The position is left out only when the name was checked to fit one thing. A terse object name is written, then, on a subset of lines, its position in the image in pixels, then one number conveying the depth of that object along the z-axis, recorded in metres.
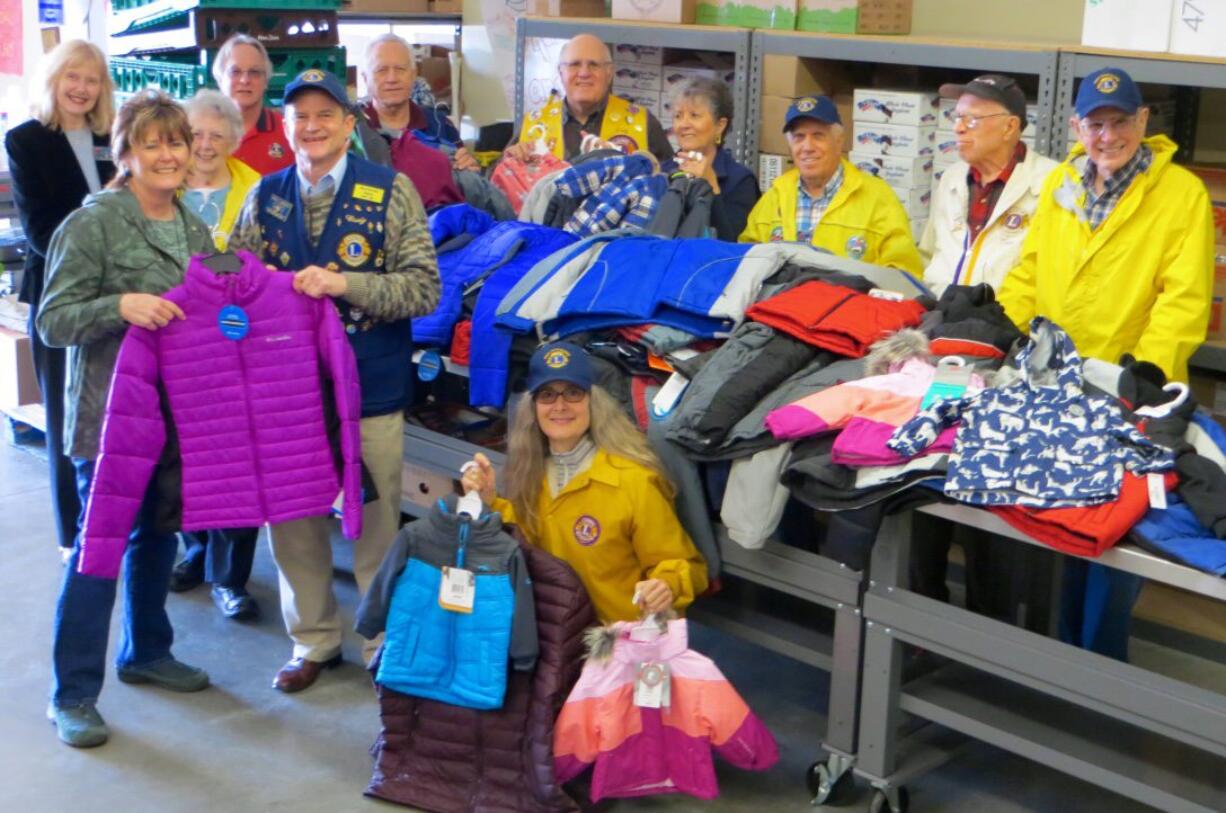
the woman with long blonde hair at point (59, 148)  4.54
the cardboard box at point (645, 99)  6.07
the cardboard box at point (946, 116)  4.93
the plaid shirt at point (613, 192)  4.55
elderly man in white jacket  4.00
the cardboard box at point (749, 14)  5.42
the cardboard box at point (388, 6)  7.28
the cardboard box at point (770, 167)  5.44
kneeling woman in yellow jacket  3.64
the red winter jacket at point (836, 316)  3.67
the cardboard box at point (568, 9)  6.24
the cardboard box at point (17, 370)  6.19
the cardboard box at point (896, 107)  4.97
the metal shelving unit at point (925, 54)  4.48
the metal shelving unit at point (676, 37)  5.45
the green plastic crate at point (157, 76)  5.45
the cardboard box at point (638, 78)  6.06
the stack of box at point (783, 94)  5.33
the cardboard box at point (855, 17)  5.27
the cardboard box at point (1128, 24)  4.24
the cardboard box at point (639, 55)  6.03
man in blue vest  3.83
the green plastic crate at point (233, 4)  5.29
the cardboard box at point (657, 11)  5.73
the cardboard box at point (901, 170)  5.02
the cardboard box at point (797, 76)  5.31
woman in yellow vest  4.52
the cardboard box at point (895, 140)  5.00
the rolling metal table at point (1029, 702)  3.01
